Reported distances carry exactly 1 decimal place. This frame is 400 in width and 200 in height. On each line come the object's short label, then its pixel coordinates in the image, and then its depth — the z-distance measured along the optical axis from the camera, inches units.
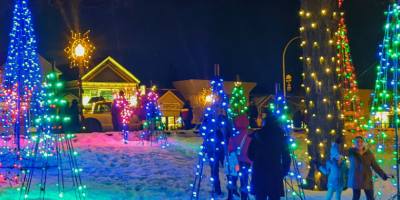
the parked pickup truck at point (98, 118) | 1100.8
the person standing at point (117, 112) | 893.2
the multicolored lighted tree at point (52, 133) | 409.1
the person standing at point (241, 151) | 385.1
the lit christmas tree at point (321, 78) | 490.0
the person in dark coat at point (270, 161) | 302.7
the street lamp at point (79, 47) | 1175.0
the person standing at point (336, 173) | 402.0
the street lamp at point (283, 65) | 1528.7
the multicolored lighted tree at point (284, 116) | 431.8
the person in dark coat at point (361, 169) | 384.8
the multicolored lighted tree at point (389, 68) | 404.8
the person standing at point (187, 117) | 1117.1
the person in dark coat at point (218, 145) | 429.4
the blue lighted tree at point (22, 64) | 591.4
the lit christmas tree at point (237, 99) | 888.3
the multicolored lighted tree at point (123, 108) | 854.7
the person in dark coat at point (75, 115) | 915.4
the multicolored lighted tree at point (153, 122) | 827.4
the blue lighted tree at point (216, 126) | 423.2
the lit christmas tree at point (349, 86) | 828.0
